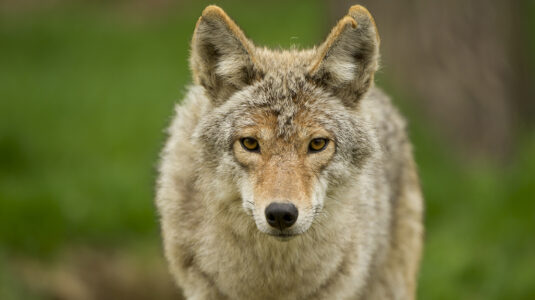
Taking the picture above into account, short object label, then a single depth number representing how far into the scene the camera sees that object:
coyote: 8.63
